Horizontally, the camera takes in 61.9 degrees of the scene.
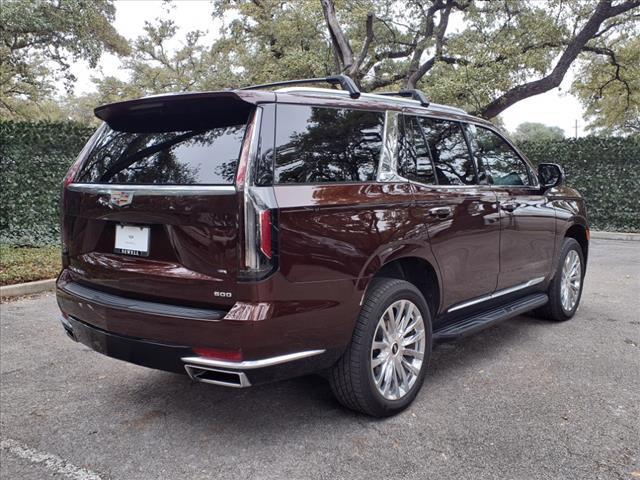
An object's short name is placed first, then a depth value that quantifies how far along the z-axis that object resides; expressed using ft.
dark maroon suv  8.13
